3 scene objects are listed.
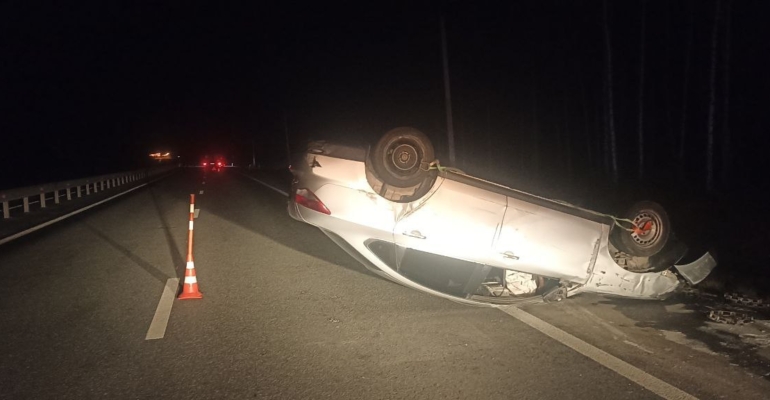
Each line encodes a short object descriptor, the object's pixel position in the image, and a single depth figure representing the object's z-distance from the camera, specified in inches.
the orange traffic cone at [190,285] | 247.4
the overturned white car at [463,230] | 212.8
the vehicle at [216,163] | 3037.4
